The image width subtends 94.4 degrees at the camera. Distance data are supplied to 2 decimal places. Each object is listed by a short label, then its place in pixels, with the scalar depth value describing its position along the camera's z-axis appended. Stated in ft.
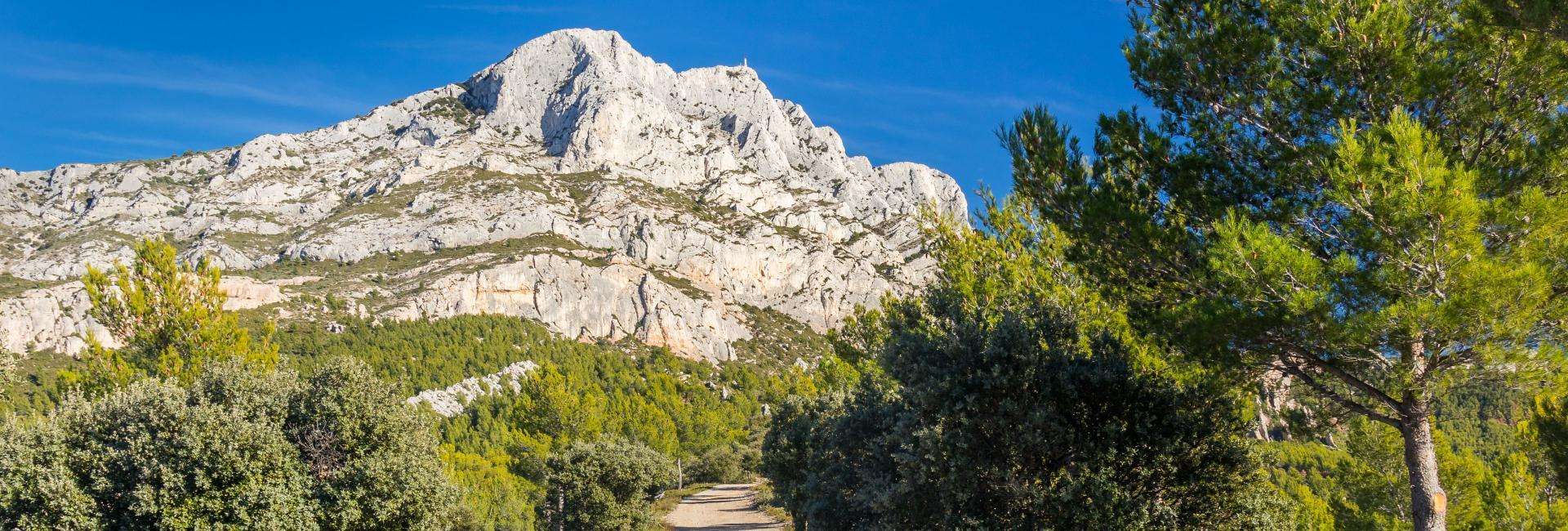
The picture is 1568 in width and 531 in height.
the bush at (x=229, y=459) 46.01
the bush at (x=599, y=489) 111.24
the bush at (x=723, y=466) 245.24
